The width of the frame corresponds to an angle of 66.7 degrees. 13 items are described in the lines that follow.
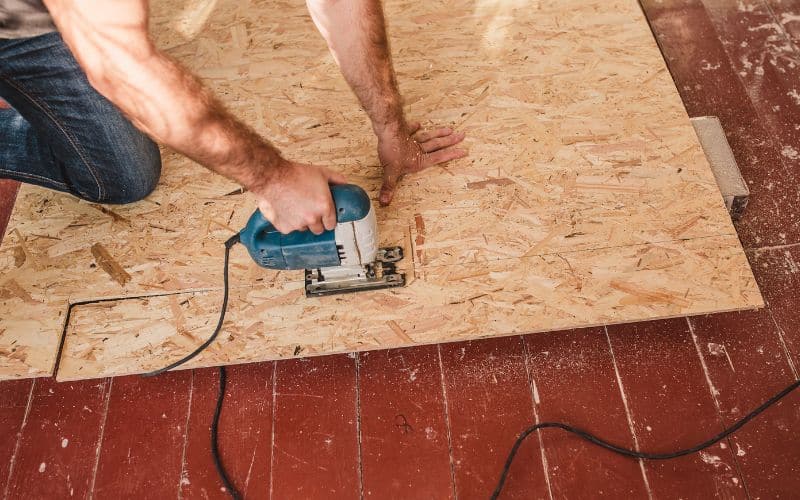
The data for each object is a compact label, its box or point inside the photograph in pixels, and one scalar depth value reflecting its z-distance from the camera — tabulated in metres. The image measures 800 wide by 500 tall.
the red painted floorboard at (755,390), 1.70
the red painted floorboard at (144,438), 1.80
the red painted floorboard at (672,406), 1.70
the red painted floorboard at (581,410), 1.72
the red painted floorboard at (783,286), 1.89
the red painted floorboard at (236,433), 1.78
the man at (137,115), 1.25
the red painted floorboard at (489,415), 1.74
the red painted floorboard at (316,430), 1.76
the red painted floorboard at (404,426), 1.75
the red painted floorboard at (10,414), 1.87
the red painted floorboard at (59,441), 1.82
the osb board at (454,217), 1.76
